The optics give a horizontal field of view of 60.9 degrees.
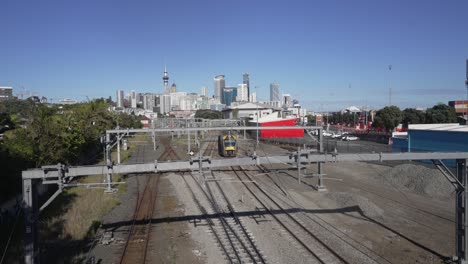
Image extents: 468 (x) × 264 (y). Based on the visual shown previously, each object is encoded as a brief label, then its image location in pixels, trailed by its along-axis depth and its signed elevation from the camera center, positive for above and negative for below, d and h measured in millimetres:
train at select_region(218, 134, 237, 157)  38750 -2286
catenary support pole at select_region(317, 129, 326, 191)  21744 -3017
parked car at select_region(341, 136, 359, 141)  63359 -2971
